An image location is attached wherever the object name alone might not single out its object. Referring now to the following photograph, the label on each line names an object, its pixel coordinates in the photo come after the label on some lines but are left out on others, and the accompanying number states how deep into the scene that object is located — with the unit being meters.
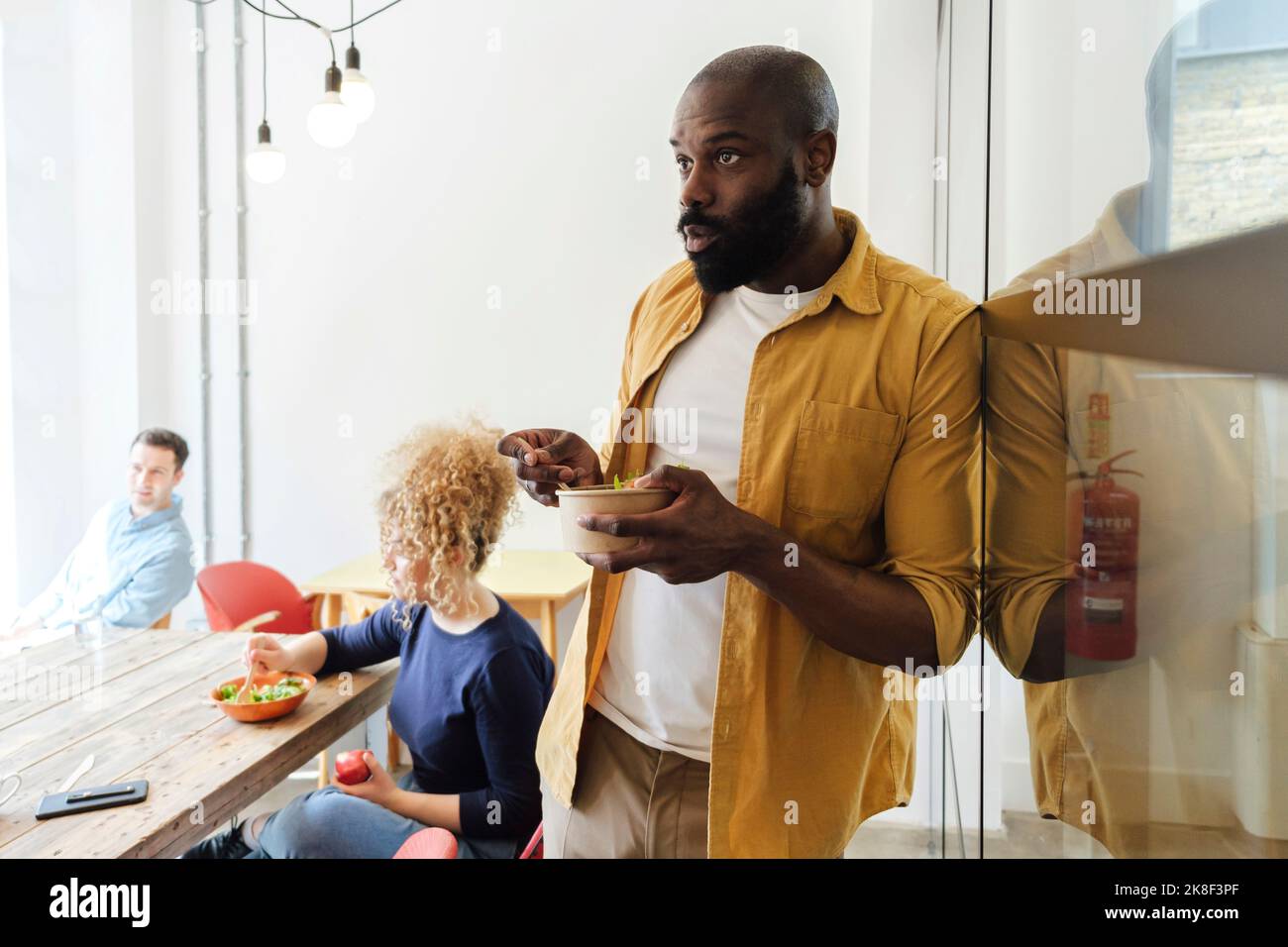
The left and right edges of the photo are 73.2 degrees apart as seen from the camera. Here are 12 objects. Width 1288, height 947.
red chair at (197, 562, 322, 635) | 2.72
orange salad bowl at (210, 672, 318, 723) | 1.54
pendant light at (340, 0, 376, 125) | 2.41
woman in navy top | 1.52
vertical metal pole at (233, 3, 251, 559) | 3.67
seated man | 2.86
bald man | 0.95
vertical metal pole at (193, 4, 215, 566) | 3.69
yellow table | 2.79
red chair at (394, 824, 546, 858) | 1.10
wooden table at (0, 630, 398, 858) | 1.19
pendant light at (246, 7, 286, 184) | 2.81
